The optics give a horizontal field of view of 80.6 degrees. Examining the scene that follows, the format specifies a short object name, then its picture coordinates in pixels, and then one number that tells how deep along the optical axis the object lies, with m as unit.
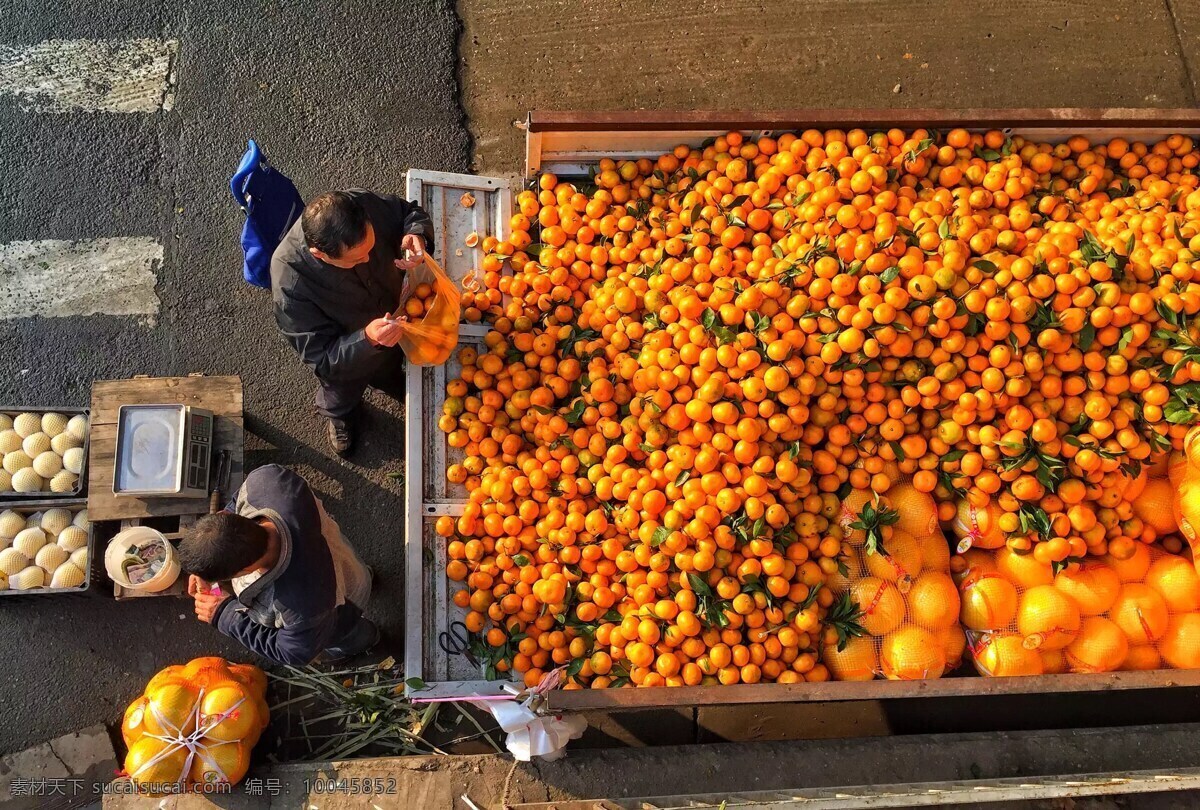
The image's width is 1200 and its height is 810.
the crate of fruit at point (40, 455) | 4.43
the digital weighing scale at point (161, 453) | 4.22
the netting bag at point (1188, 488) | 3.67
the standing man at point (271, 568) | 2.84
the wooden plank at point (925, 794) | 3.59
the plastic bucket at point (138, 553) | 3.86
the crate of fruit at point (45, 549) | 4.29
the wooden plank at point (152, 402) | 4.26
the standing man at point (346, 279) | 3.29
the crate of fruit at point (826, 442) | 3.54
